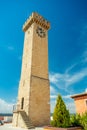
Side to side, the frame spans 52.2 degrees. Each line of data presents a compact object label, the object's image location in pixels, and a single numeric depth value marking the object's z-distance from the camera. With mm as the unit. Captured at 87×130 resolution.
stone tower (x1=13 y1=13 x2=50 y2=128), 13139
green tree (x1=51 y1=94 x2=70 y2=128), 8334
